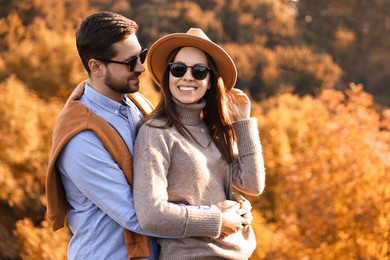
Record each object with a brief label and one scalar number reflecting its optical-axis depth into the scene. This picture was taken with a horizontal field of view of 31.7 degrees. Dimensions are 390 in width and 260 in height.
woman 2.35
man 2.38
